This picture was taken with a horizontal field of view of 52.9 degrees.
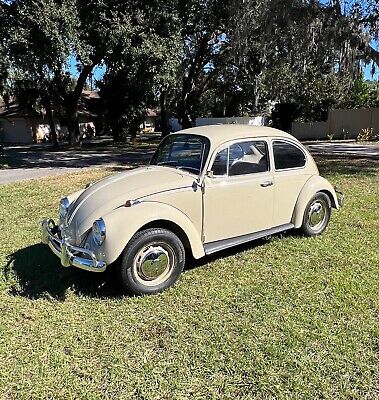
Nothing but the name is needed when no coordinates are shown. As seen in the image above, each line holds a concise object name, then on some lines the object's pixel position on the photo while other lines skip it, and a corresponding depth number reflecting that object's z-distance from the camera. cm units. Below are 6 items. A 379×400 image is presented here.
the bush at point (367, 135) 2454
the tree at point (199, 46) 1894
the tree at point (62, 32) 1271
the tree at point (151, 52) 1396
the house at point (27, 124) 3831
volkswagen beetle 375
